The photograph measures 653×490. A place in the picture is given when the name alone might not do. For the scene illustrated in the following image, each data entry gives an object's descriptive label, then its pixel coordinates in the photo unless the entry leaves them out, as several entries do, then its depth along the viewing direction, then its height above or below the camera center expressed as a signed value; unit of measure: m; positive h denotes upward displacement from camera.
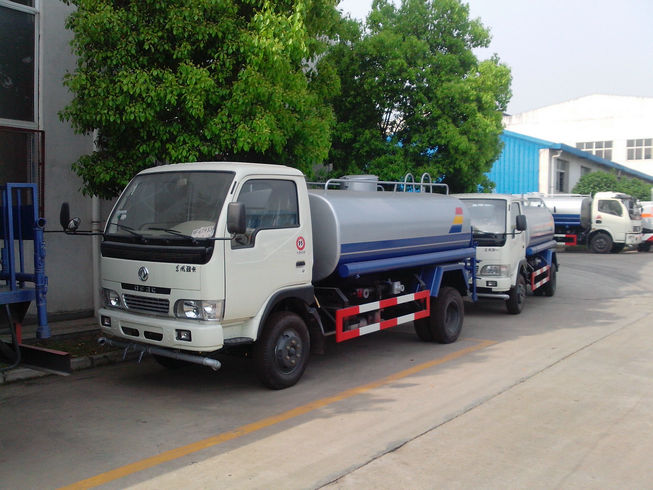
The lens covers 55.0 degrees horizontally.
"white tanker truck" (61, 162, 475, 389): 5.81 -0.43
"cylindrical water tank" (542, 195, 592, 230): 24.06 +0.55
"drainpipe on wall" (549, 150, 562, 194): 32.75 +2.67
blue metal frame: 5.38 -0.36
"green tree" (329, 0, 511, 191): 15.21 +3.09
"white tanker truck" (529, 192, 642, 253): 24.16 +0.17
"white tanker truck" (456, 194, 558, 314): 10.72 -0.41
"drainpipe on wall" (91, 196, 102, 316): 9.86 -0.44
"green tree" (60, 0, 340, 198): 7.80 +1.79
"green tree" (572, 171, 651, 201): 32.81 +2.03
